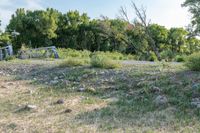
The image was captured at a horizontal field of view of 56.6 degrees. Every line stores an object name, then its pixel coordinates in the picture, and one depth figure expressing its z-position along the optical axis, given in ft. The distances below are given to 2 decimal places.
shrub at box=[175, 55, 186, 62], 21.21
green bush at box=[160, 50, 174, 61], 27.87
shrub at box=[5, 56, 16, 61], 24.99
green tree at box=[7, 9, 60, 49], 64.83
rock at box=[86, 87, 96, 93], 10.63
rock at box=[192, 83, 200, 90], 9.37
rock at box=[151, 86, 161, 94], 9.72
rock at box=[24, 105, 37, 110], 8.80
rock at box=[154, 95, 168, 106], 8.54
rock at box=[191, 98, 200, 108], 8.07
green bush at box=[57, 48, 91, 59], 30.64
